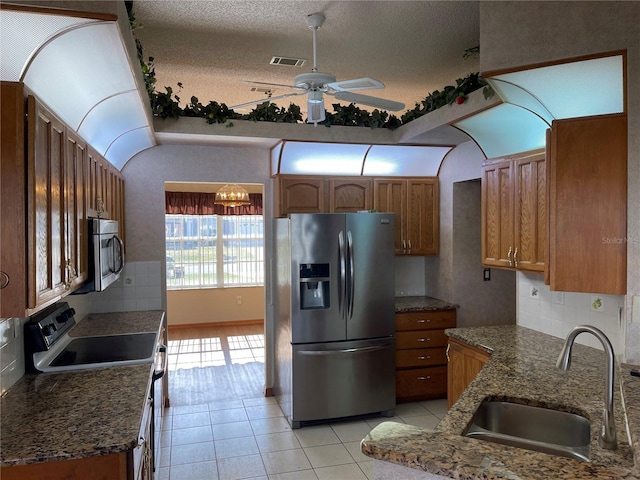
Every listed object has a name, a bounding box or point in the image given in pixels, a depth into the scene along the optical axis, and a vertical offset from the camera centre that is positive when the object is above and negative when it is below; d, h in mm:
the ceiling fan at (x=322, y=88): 2742 +877
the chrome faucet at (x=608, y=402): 1612 -573
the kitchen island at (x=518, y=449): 1406 -703
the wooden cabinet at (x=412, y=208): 4812 +283
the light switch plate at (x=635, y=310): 2195 -350
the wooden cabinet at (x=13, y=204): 1678 +124
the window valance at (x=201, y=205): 7738 +537
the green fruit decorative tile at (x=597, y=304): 2832 -416
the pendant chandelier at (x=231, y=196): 6863 +595
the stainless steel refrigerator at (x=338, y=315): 4035 -682
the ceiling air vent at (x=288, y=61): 3561 +1333
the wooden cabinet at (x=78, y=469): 1660 -825
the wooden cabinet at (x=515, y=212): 3074 +162
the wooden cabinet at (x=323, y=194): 4520 +413
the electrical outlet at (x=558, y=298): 3143 -420
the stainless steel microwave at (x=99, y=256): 2627 -101
